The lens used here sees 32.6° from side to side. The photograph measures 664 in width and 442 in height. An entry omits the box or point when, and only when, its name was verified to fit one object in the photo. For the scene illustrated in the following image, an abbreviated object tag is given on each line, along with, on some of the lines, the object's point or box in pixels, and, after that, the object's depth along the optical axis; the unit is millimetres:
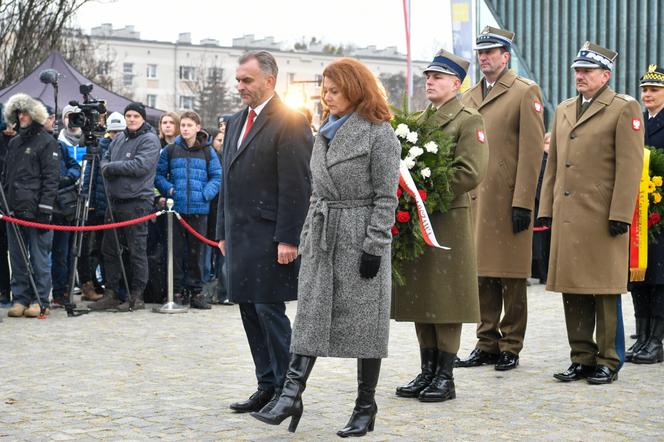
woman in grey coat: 5891
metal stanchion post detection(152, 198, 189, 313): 12031
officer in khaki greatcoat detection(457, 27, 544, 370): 8133
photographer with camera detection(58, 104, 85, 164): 12830
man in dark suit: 6426
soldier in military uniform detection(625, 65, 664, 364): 8938
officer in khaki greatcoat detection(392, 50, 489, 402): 7035
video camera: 11742
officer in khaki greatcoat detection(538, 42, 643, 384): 7723
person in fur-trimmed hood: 11484
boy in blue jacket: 12379
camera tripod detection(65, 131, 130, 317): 11766
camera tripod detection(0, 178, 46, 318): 11477
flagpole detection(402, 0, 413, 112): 27234
